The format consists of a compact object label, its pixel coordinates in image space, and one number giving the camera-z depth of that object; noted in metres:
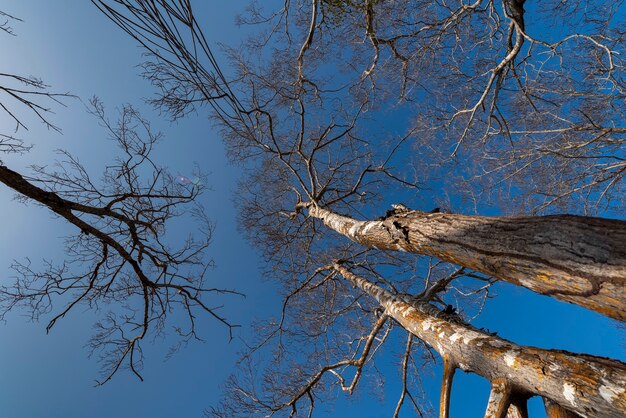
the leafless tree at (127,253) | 3.45
